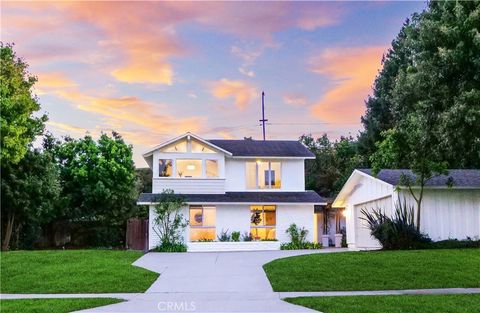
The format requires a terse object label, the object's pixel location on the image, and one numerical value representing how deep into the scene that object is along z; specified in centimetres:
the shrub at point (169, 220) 2619
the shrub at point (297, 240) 2712
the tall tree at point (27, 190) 2725
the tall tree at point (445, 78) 1341
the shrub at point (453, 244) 2062
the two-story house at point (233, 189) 2711
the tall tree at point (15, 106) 1615
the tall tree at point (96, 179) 3328
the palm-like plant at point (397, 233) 2062
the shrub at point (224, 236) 2700
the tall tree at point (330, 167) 4109
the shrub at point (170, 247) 2542
